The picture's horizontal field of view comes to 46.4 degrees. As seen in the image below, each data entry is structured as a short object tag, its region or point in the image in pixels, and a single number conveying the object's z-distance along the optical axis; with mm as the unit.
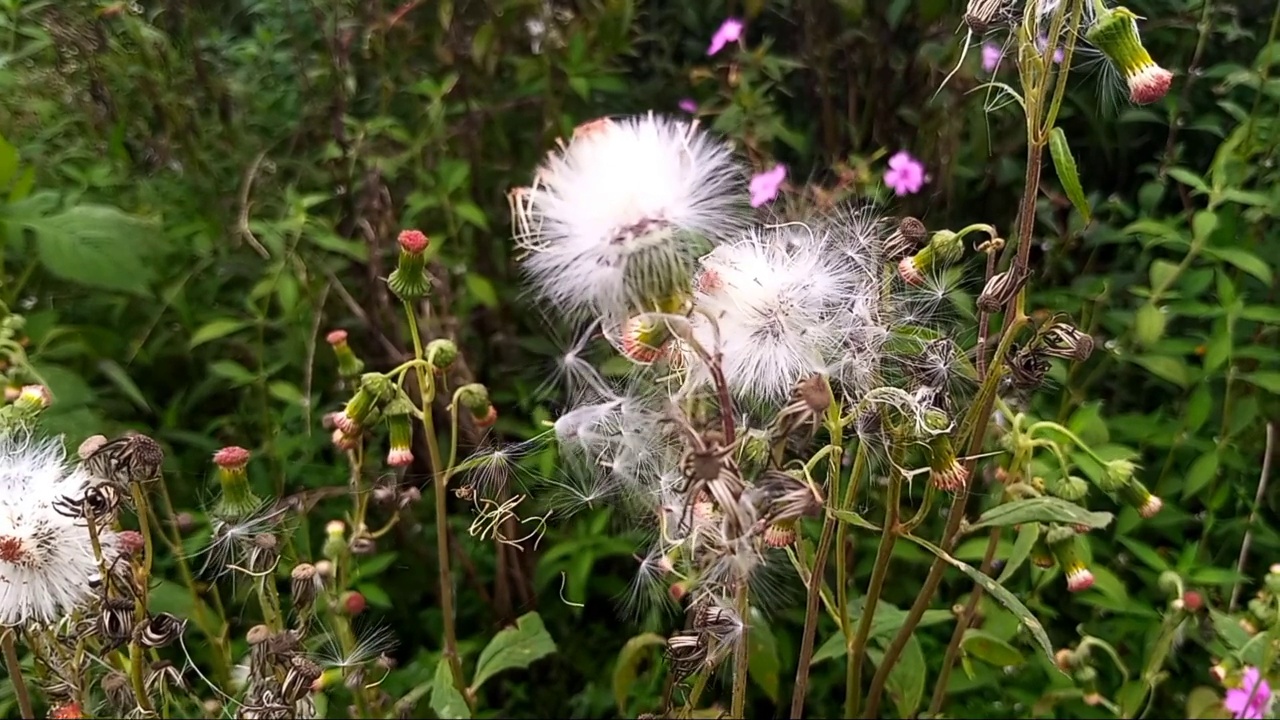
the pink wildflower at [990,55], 435
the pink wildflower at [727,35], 458
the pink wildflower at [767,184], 395
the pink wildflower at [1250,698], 319
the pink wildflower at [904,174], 425
